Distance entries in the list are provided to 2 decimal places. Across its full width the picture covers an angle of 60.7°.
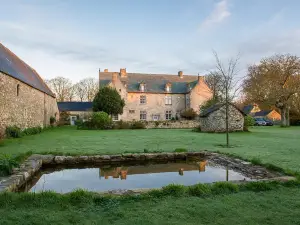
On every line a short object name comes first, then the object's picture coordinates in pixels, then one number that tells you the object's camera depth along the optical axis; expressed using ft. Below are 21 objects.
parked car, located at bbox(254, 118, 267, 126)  144.77
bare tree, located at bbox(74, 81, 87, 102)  189.06
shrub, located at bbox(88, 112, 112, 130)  91.10
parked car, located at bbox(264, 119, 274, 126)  146.30
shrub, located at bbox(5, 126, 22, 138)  53.90
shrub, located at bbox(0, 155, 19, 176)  19.24
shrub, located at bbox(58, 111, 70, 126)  134.23
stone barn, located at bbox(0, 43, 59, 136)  53.62
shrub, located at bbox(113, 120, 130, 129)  94.63
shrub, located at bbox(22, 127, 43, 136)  62.13
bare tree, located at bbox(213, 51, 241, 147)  41.60
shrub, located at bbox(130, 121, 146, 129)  97.69
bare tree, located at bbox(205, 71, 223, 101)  114.13
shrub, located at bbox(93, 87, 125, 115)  105.70
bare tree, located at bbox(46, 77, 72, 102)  178.19
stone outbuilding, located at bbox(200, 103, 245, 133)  75.36
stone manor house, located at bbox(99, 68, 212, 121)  132.57
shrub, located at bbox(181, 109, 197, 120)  126.62
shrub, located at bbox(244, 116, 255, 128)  80.98
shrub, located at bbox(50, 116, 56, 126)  102.09
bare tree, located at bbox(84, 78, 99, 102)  182.87
